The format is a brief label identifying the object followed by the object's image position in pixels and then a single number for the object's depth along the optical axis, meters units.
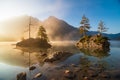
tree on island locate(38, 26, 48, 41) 40.47
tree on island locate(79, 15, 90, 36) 40.85
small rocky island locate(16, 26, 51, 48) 38.32
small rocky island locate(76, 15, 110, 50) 32.84
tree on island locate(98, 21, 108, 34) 38.15
